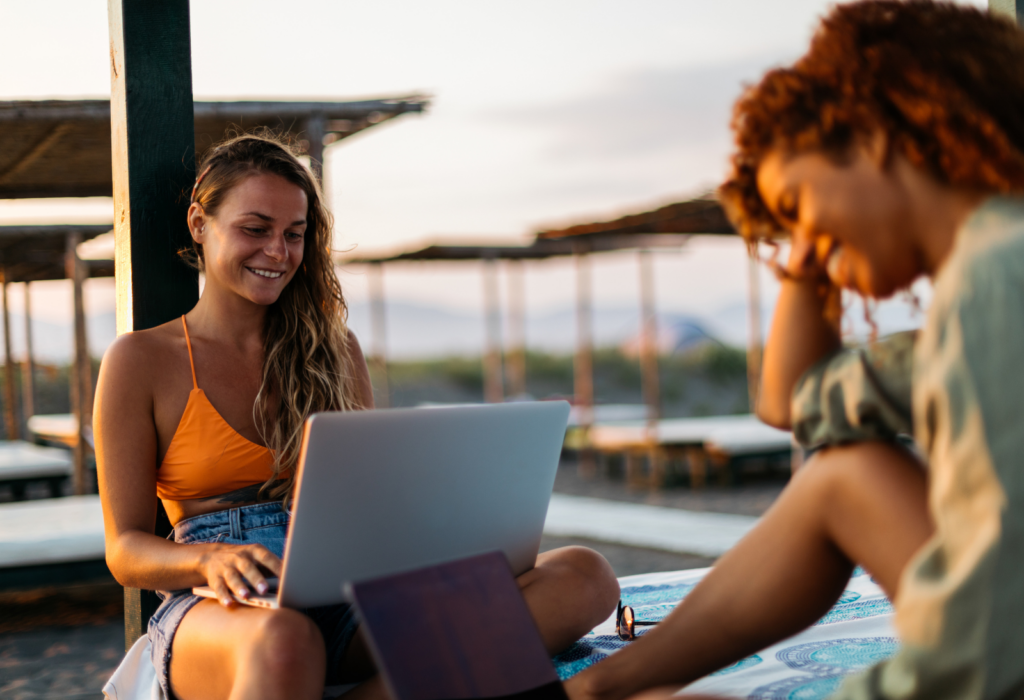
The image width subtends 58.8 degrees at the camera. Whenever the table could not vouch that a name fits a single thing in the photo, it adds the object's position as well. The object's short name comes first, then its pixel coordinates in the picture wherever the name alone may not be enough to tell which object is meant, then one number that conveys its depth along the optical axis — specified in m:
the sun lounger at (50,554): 4.56
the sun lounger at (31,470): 7.22
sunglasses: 2.18
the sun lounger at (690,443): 8.95
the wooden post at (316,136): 5.28
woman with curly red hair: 0.87
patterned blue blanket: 1.84
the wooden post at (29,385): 10.73
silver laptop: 1.35
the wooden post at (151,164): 2.28
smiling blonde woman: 1.67
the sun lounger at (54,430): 10.37
